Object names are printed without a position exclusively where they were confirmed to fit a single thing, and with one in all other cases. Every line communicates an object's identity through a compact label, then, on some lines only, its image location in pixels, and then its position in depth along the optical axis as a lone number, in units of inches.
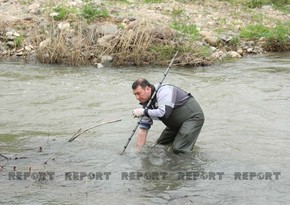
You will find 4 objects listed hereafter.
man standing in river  288.8
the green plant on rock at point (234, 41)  676.1
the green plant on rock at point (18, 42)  643.5
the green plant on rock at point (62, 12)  660.7
